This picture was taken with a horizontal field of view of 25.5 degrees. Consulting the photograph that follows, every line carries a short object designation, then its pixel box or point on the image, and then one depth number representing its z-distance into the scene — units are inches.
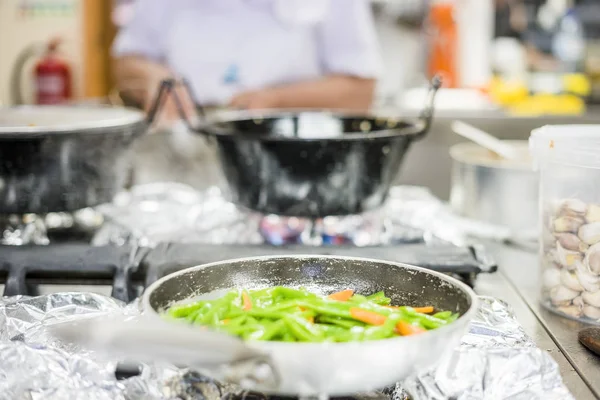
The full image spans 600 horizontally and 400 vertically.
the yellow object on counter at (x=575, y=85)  165.7
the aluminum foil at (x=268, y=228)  77.5
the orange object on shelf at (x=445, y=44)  159.8
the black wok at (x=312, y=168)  71.8
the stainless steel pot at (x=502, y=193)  77.1
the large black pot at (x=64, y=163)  71.7
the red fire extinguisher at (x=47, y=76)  143.6
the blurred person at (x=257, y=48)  106.9
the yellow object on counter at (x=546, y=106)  134.7
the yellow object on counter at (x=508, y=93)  142.6
